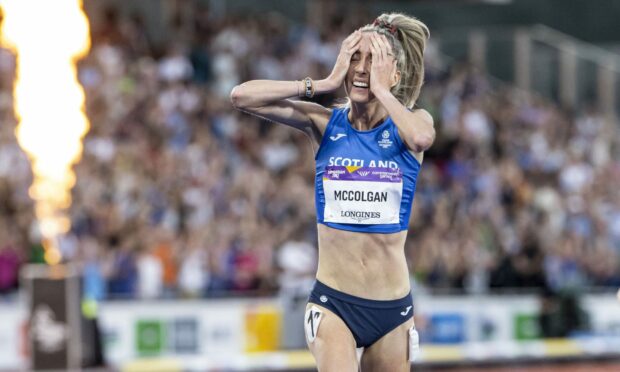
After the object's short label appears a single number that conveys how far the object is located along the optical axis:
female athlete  14.11
